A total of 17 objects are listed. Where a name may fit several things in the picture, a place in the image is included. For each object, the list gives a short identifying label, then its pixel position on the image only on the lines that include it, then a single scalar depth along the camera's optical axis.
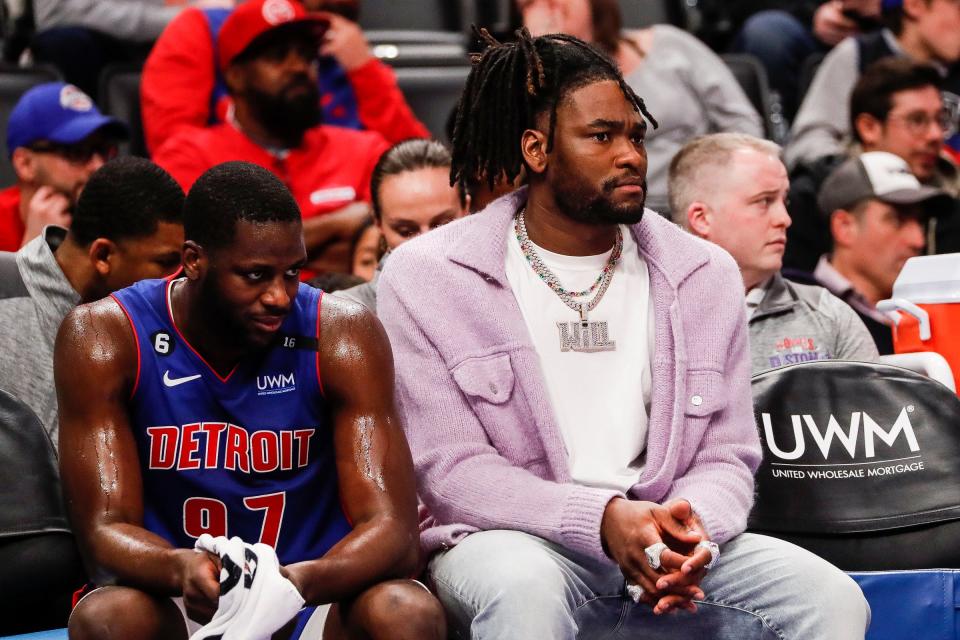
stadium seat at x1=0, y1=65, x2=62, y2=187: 9.92
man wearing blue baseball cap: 9.01
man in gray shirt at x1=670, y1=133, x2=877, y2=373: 7.58
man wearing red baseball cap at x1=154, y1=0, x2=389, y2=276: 9.51
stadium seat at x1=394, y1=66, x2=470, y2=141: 11.30
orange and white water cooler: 7.16
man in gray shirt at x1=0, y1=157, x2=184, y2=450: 6.36
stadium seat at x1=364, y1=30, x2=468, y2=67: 11.54
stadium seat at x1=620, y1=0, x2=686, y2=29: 12.31
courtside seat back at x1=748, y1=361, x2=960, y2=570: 6.12
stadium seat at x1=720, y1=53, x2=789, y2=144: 11.66
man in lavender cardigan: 5.12
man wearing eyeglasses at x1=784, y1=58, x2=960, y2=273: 10.27
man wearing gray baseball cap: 9.16
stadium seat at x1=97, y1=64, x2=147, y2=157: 10.16
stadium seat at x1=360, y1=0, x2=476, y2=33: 12.05
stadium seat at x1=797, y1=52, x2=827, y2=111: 12.55
